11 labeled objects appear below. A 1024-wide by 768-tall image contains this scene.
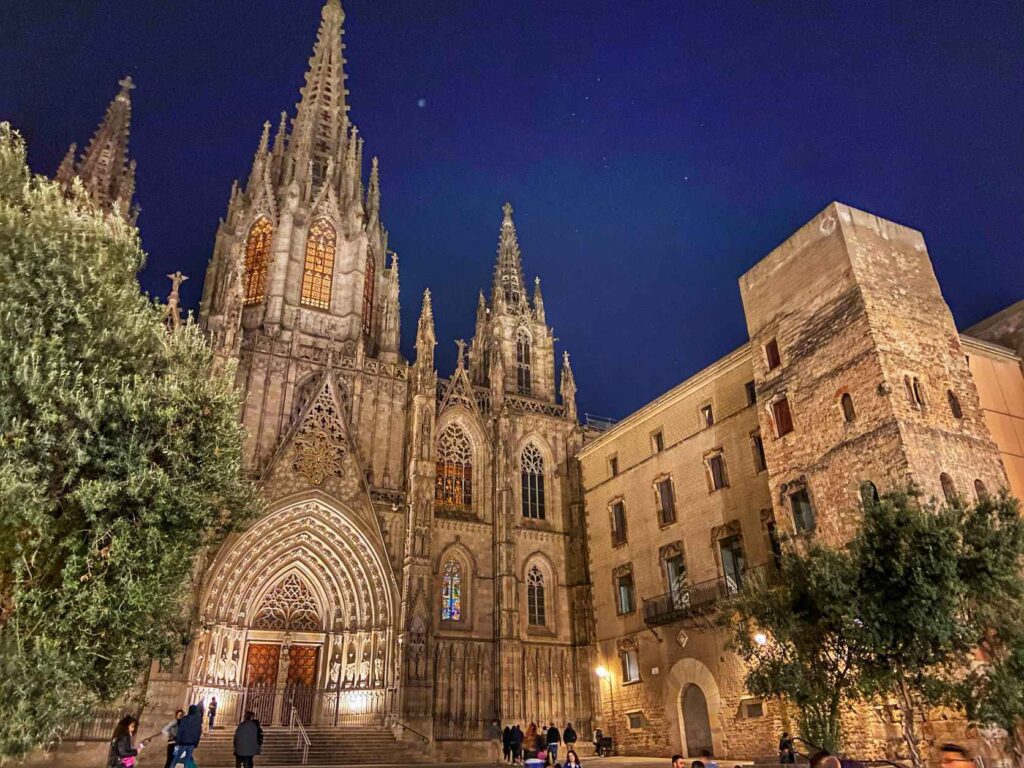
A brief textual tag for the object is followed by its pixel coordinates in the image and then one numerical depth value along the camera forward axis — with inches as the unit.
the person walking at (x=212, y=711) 815.7
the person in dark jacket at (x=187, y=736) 464.8
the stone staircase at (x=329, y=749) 781.3
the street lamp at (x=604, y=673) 1017.5
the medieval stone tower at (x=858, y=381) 654.5
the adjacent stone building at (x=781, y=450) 669.9
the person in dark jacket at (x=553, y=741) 728.3
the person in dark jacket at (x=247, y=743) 528.1
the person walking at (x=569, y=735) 776.7
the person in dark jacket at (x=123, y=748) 405.7
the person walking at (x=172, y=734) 474.0
